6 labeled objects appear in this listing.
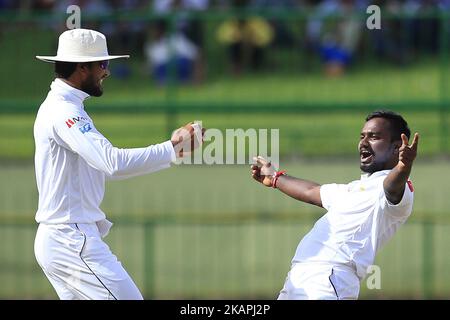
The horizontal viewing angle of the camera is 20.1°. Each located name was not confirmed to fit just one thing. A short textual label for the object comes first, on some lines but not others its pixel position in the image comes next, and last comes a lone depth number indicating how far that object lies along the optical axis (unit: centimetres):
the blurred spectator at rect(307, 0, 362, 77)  1666
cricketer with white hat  802
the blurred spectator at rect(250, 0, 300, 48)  1667
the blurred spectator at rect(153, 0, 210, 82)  1684
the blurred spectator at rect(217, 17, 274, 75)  1667
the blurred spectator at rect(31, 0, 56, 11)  1736
